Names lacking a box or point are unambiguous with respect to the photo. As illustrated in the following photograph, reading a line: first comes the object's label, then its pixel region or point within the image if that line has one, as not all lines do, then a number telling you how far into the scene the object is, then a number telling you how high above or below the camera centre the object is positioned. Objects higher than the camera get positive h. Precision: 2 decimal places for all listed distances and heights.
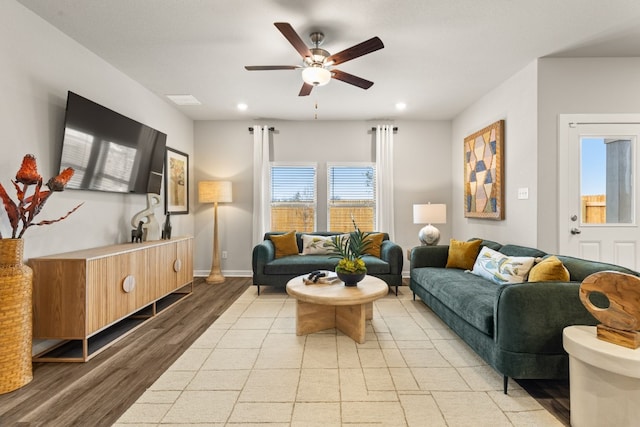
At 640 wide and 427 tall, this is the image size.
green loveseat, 4.15 -0.73
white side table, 1.44 -0.83
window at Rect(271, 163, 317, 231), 5.40 +0.26
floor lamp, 4.95 +0.22
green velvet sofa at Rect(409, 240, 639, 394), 1.87 -0.71
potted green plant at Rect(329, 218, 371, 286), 2.84 -0.50
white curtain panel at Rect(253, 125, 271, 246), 5.26 +0.50
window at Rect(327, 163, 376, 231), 5.42 +0.26
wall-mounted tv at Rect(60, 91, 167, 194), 2.74 +0.64
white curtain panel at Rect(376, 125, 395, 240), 5.30 +0.59
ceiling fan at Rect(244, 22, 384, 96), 2.34 +1.28
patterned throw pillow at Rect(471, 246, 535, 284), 2.66 -0.51
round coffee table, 2.57 -0.83
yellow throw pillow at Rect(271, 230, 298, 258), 4.59 -0.48
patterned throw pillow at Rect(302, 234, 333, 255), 4.63 -0.50
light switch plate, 3.42 +0.20
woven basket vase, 1.98 -0.67
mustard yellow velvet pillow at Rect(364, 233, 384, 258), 4.59 -0.48
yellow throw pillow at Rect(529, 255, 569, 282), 2.19 -0.43
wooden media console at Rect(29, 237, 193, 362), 2.37 -0.68
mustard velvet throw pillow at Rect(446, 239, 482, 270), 3.61 -0.50
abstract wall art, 3.85 +0.52
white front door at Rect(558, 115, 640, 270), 3.21 +0.24
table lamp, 4.67 -0.09
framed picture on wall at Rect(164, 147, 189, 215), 4.57 +0.46
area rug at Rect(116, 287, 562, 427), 1.75 -1.14
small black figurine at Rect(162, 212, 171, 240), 4.01 -0.23
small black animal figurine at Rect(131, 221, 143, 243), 3.53 -0.25
